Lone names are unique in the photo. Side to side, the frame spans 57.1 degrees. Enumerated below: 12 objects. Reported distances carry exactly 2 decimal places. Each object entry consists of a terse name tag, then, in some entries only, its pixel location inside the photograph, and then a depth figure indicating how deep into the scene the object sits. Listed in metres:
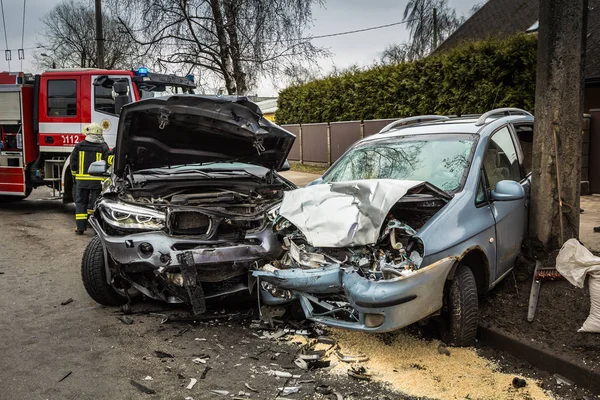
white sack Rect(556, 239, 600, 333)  3.74
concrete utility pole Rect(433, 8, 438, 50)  34.12
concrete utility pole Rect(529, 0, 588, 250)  4.66
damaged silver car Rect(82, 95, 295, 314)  4.55
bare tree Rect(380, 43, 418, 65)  36.72
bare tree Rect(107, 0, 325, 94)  15.02
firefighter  8.91
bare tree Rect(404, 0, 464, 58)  36.06
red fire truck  10.37
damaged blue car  3.62
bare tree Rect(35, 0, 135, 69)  44.03
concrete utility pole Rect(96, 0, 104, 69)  21.66
